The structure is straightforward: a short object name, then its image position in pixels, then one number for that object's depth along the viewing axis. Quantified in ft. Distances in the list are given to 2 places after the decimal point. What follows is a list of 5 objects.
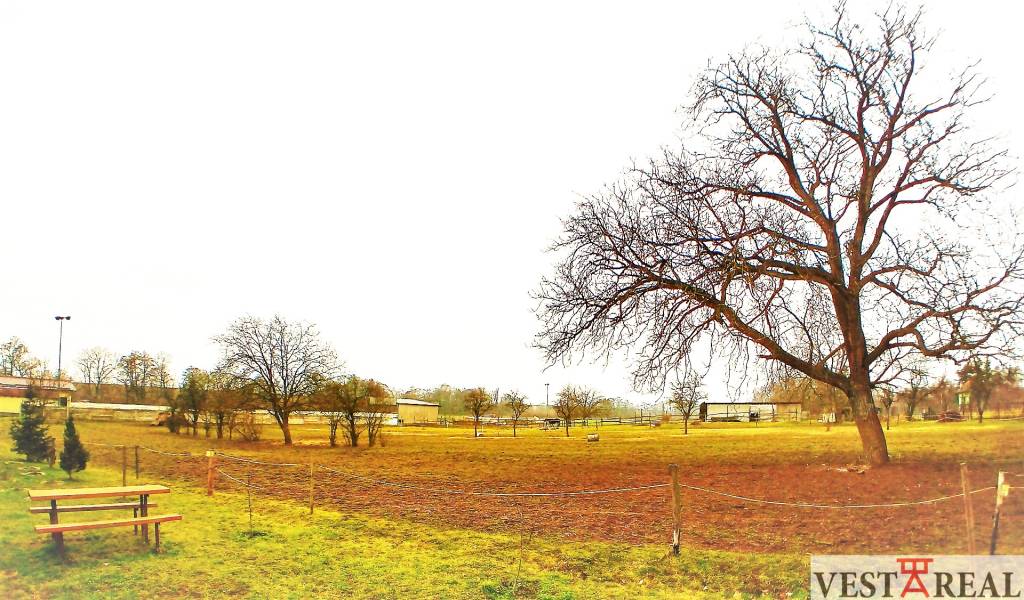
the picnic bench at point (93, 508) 20.95
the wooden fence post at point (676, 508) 22.72
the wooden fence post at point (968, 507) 21.22
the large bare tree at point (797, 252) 32.45
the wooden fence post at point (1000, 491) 21.22
